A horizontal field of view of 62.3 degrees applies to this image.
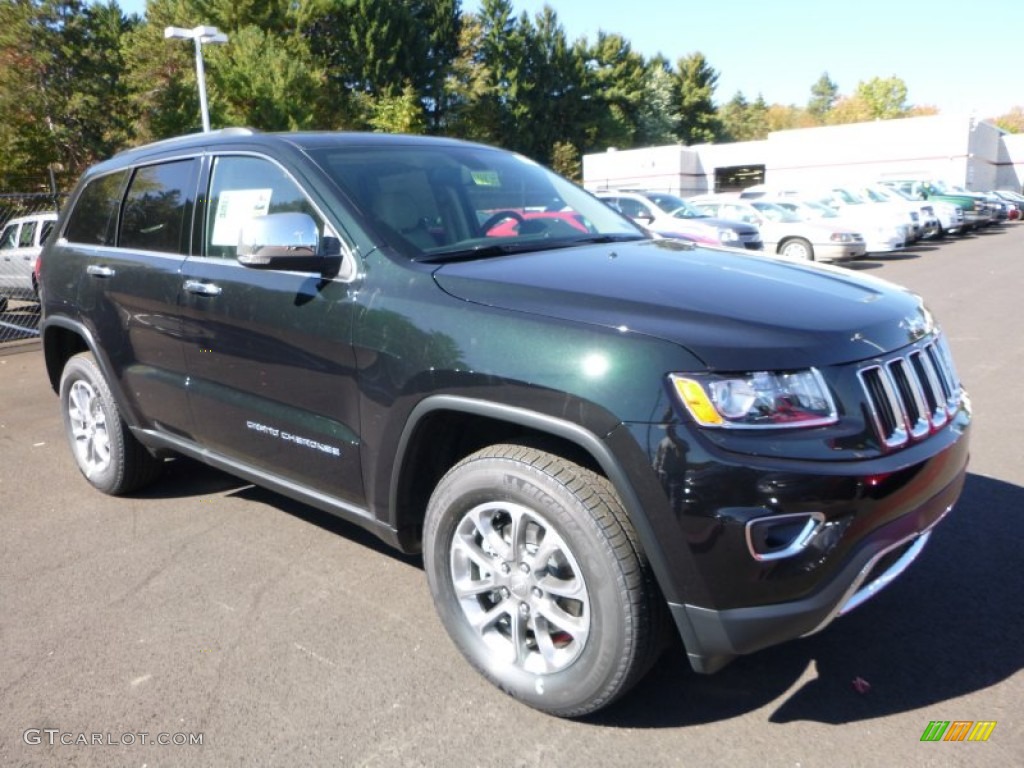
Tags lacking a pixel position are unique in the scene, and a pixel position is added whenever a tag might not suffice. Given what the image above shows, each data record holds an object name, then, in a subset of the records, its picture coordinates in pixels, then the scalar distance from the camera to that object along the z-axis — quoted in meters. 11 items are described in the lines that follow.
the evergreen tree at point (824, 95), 143.00
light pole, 16.59
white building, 43.47
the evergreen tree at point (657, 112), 70.62
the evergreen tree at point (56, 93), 28.39
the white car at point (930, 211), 22.64
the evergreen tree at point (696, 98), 76.81
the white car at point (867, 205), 20.55
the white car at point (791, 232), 17.08
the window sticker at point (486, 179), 3.81
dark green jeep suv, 2.27
